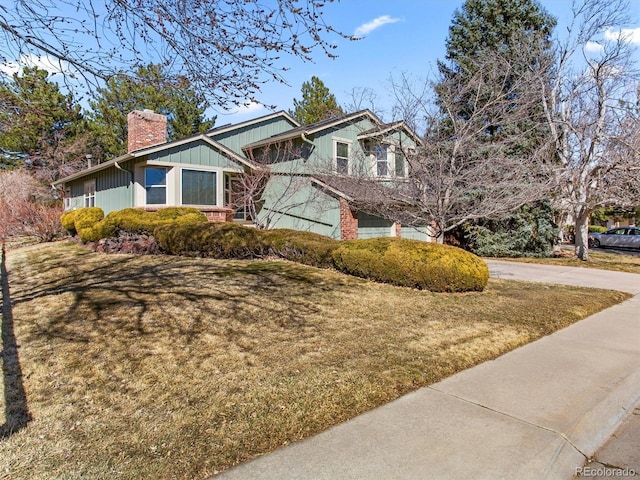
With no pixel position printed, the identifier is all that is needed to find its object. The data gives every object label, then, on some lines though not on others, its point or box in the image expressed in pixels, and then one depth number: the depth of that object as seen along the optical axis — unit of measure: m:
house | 14.73
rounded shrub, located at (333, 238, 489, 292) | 7.95
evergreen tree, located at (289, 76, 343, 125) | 28.78
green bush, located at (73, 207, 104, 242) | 13.18
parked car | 22.38
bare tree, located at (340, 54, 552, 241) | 9.59
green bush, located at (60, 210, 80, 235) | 15.70
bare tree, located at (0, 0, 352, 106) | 4.33
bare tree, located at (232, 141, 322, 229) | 15.78
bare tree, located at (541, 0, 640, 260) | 13.98
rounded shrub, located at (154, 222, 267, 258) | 10.84
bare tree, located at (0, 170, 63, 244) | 16.09
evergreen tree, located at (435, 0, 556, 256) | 15.67
